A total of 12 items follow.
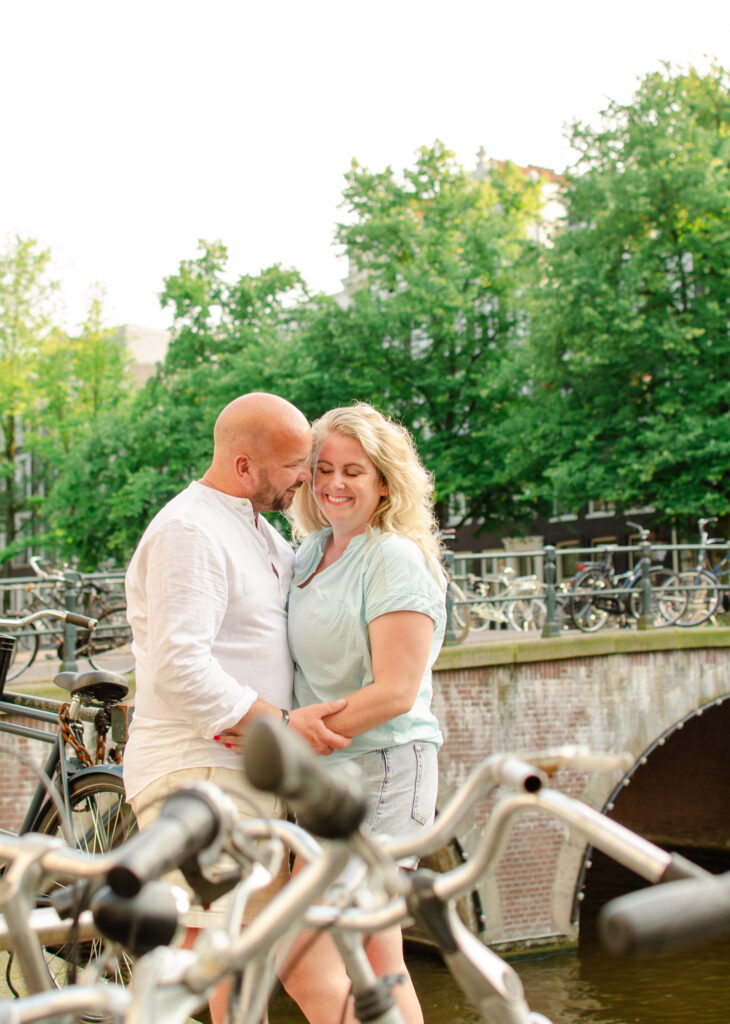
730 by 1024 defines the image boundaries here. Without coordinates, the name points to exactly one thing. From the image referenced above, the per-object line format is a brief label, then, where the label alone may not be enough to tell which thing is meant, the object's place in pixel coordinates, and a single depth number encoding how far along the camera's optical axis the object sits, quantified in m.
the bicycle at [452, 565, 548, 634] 14.74
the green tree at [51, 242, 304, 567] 21.41
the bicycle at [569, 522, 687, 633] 13.22
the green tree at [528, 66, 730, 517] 16.52
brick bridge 10.38
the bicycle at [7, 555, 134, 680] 10.38
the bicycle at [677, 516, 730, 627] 12.77
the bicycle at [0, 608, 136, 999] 3.57
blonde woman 2.42
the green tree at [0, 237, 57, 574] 21.94
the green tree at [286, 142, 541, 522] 19.97
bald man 2.30
